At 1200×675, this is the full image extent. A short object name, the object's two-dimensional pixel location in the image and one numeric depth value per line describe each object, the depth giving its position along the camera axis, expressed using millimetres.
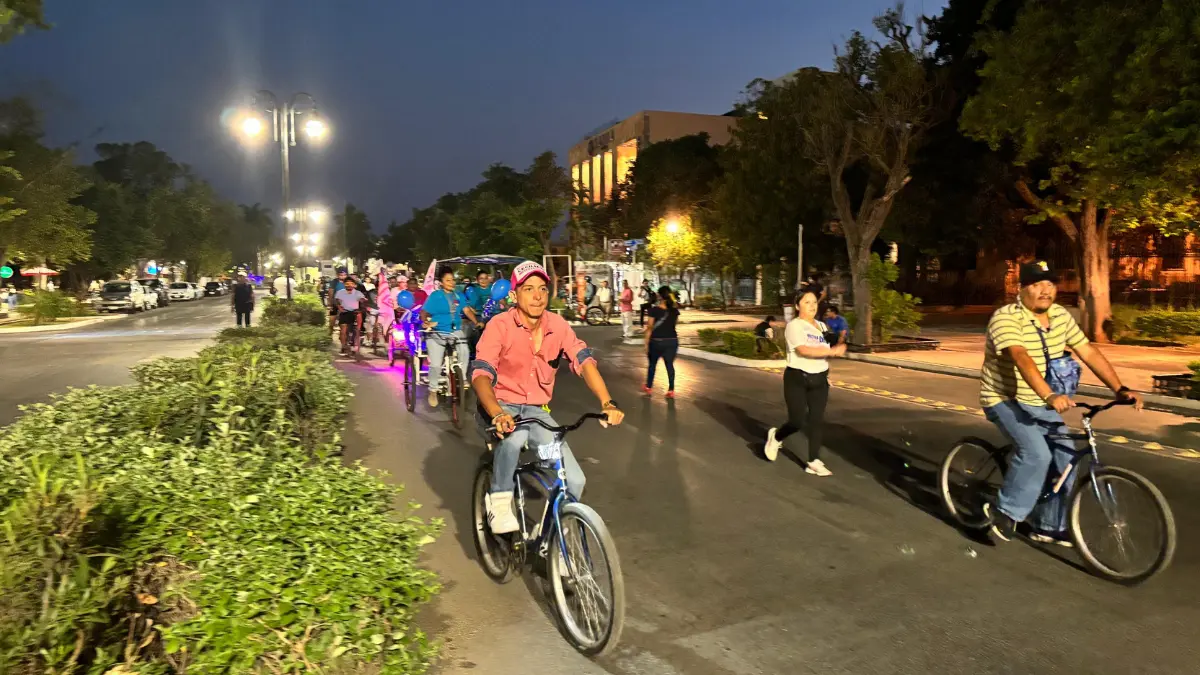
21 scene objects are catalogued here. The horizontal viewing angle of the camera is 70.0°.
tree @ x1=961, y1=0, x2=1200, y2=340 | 12867
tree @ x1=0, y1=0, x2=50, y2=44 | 15227
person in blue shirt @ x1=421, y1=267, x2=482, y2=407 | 10781
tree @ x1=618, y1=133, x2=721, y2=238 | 50781
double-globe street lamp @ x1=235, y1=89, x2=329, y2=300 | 22359
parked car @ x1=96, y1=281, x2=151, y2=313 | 43312
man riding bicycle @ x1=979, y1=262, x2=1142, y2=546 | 5207
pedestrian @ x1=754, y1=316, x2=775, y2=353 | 18500
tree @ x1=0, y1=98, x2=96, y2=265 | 42250
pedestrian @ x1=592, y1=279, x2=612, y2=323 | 32656
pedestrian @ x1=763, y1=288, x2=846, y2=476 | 7641
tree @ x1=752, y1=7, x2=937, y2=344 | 19359
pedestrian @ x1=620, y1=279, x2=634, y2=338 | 24531
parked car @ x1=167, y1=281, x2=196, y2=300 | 61256
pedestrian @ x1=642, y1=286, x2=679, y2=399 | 12250
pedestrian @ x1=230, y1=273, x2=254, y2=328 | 25797
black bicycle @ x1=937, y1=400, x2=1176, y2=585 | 4812
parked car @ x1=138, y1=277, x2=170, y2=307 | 50906
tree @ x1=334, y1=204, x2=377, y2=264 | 137375
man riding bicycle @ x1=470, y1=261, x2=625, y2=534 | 4586
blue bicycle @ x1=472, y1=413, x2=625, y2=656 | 3842
